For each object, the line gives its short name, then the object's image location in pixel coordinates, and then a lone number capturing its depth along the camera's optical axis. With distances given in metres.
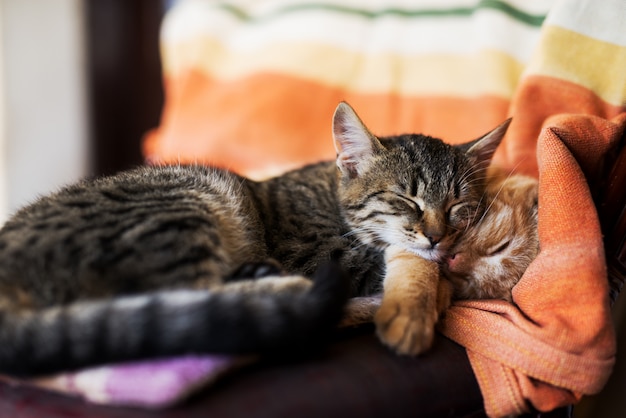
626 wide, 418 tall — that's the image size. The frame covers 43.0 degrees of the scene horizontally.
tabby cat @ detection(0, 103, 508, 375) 0.35
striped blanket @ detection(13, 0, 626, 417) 0.39
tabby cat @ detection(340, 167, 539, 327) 0.46
